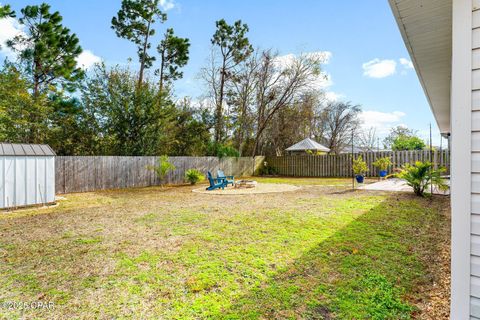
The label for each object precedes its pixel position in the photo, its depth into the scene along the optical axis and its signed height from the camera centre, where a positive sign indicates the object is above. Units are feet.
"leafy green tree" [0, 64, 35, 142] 35.54 +7.61
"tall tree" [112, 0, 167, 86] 49.78 +26.79
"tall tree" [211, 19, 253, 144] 60.75 +26.44
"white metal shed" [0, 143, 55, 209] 20.16 -1.29
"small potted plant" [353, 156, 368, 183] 35.12 -1.17
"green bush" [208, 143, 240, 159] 54.03 +1.99
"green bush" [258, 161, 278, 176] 64.34 -2.65
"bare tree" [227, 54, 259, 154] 63.26 +16.27
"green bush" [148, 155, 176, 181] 38.24 -1.19
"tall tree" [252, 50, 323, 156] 60.49 +19.01
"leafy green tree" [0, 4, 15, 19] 34.24 +20.58
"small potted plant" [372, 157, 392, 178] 41.24 -0.38
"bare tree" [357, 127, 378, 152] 84.33 +6.83
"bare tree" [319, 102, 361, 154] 78.38 +11.48
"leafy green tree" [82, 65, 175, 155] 41.75 +8.08
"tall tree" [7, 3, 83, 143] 40.86 +17.43
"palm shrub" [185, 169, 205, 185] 41.67 -2.70
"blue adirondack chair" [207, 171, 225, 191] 34.00 -3.48
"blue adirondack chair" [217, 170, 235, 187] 35.69 -2.72
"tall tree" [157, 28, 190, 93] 54.82 +22.47
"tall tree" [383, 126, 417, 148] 84.28 +8.65
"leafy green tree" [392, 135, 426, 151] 70.63 +4.35
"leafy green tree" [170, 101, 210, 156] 54.95 +5.49
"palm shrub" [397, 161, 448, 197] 23.97 -1.59
